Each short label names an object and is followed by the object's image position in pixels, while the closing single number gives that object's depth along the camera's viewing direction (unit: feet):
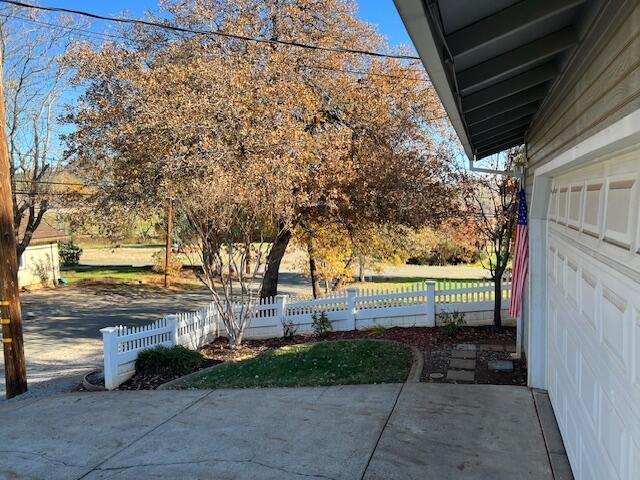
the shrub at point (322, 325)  35.81
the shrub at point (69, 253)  99.45
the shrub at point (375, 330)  34.58
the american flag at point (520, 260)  21.75
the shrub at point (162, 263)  85.34
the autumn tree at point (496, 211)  32.42
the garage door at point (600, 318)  7.11
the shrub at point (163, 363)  26.73
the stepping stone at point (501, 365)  23.19
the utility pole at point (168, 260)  74.09
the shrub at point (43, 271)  78.64
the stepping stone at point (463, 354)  25.96
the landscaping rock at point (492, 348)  26.99
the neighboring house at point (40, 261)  76.54
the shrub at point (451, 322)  31.14
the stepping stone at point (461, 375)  22.03
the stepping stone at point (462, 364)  23.89
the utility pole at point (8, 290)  26.32
